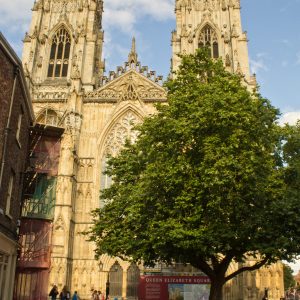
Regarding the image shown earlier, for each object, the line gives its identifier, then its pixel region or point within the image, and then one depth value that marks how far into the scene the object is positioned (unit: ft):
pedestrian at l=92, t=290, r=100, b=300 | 74.95
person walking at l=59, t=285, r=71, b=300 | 73.31
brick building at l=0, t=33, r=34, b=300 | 43.29
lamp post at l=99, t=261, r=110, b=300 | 90.24
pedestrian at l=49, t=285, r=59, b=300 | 67.60
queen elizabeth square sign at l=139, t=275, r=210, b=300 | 61.16
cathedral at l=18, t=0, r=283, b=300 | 88.33
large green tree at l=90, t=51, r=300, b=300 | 47.01
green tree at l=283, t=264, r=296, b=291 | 244.83
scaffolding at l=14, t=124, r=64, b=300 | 71.15
